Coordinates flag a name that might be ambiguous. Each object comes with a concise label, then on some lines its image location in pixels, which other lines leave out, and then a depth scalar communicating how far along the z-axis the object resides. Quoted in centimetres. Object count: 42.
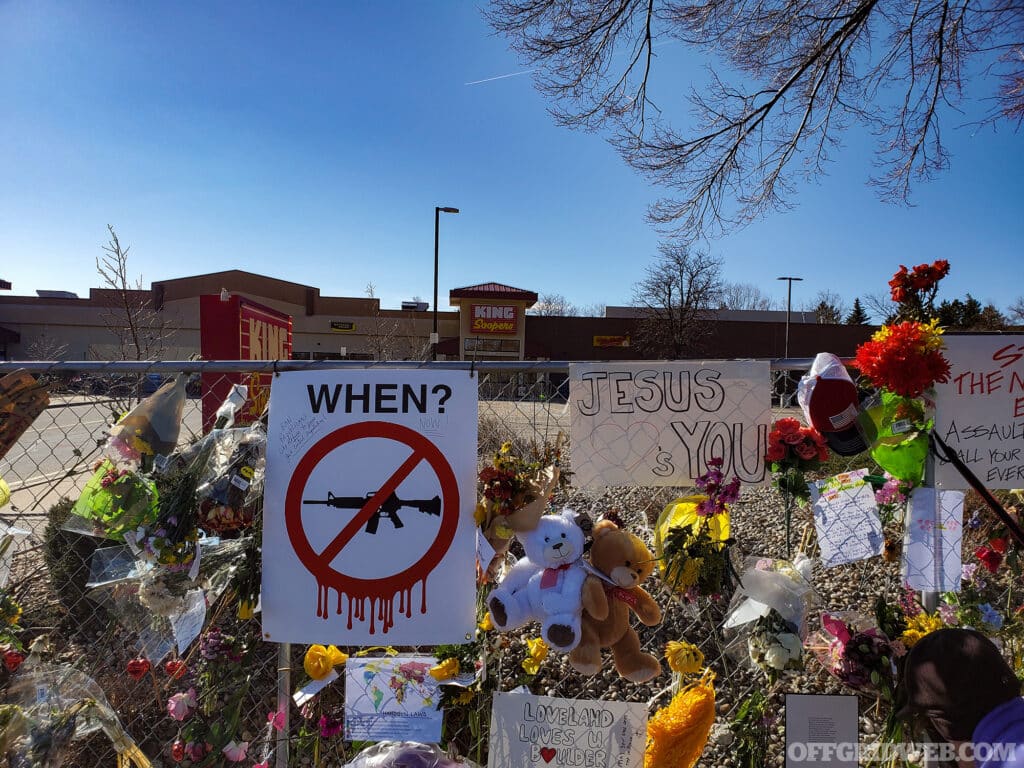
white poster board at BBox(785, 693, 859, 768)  181
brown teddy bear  174
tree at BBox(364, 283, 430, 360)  1411
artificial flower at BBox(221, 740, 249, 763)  242
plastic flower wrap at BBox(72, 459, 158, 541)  192
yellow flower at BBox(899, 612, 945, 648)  177
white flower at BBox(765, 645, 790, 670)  174
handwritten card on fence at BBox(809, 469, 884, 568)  183
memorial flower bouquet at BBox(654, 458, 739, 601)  180
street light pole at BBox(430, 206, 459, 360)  2278
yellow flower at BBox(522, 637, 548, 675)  234
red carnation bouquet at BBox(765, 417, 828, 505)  185
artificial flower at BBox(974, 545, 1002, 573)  205
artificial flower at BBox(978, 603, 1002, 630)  195
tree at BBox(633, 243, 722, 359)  2934
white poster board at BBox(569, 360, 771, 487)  199
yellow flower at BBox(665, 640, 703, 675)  185
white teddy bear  171
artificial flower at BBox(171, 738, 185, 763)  239
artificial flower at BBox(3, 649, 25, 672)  251
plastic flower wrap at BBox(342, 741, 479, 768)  193
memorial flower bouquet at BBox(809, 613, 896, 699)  176
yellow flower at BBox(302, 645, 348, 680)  213
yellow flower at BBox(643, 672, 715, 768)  180
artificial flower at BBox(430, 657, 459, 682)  215
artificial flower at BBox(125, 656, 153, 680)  253
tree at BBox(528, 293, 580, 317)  4759
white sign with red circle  186
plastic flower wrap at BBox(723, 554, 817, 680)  175
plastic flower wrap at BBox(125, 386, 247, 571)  191
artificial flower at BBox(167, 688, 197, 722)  243
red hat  176
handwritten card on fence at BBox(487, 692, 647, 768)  189
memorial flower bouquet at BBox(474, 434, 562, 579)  175
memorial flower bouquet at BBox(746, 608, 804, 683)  174
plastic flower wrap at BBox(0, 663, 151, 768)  204
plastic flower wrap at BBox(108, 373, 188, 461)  200
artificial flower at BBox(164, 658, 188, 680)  249
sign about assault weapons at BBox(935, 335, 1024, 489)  183
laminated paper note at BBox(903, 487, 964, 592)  181
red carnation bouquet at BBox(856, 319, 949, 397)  164
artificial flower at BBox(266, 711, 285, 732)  201
